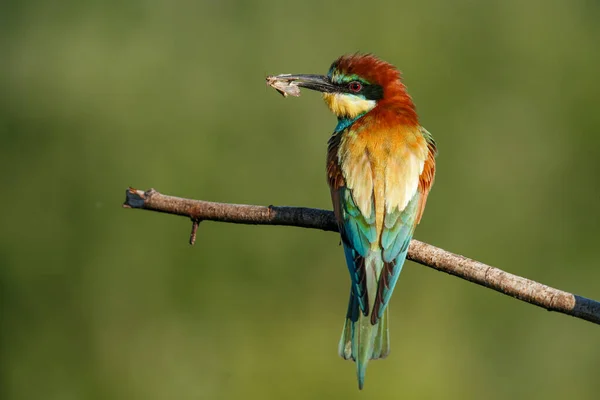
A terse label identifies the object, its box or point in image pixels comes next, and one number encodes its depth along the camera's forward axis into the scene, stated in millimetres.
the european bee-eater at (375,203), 6566
